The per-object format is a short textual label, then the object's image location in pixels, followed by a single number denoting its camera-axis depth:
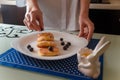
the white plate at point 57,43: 0.65
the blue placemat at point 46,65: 0.56
